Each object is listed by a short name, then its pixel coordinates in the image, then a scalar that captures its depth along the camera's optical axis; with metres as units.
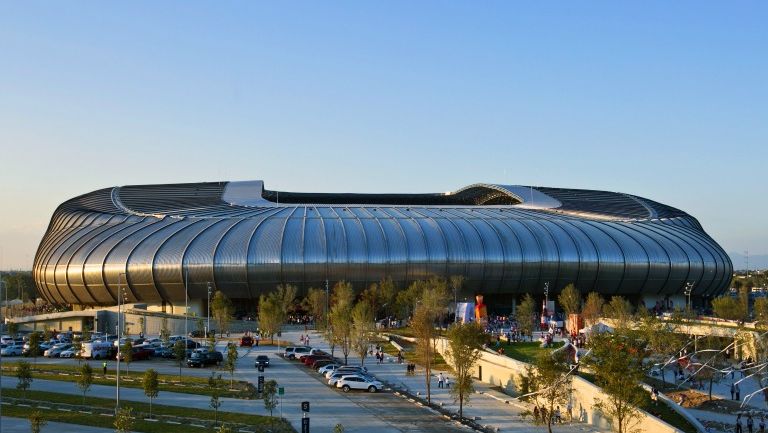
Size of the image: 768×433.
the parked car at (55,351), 65.12
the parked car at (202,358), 57.34
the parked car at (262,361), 56.29
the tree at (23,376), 40.75
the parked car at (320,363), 57.75
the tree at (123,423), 28.48
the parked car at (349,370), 50.41
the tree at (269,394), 36.94
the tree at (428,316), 50.84
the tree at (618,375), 33.16
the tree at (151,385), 38.03
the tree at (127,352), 49.03
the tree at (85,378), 39.88
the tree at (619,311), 65.47
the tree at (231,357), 46.28
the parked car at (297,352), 63.81
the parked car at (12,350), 67.25
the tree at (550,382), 37.72
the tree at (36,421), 28.78
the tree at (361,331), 59.08
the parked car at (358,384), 47.75
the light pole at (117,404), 36.85
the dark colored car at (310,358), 59.39
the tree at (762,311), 61.63
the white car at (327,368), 53.60
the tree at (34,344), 59.38
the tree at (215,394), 36.50
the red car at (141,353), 60.81
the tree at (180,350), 54.69
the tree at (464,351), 41.47
